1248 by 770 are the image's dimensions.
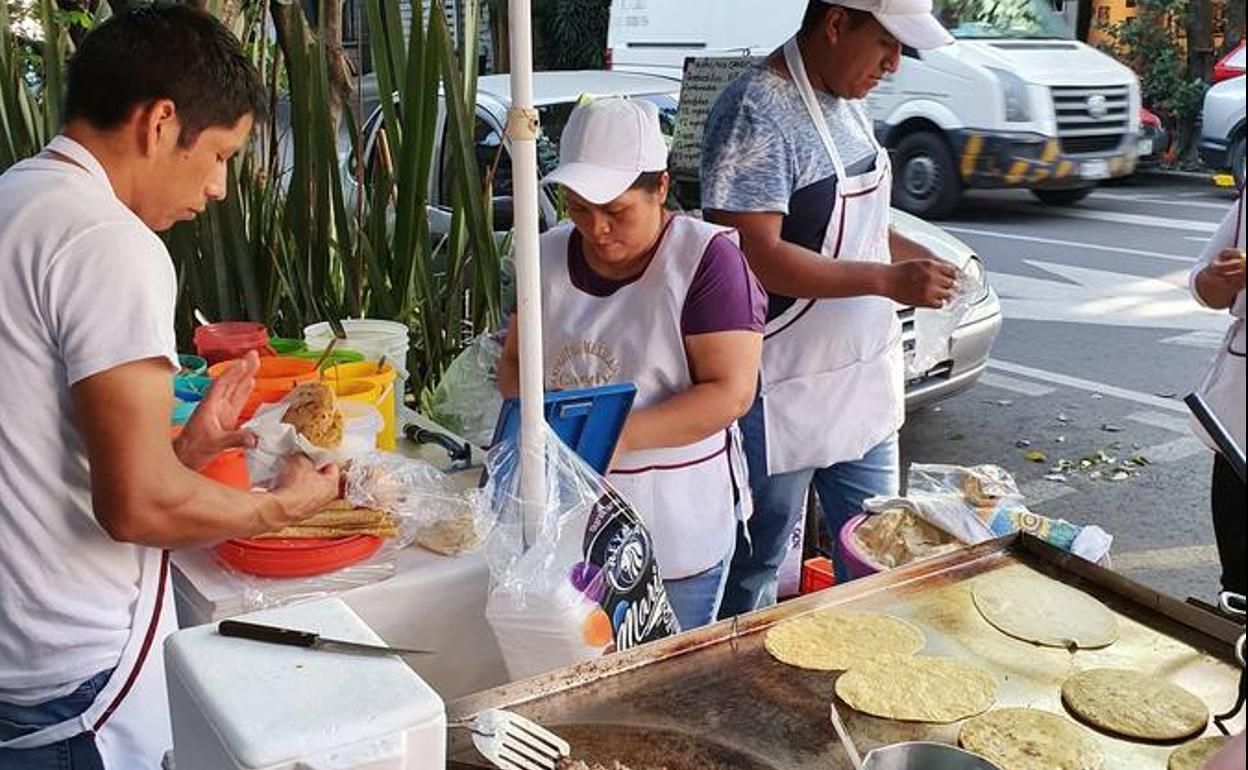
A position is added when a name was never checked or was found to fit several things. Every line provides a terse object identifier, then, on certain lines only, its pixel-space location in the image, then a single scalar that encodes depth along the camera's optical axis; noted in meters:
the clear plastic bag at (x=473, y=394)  2.43
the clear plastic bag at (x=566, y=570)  1.58
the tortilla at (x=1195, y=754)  1.44
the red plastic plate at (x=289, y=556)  1.73
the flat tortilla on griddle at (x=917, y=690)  1.55
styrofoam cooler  0.99
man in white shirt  1.41
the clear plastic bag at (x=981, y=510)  2.24
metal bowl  1.33
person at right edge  1.79
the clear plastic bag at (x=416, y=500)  1.81
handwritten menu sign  4.11
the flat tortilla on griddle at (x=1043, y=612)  1.72
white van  9.31
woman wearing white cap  1.94
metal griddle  1.46
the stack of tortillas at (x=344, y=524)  1.79
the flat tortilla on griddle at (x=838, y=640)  1.65
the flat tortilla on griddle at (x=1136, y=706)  1.51
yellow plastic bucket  2.17
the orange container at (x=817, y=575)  2.81
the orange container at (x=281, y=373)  2.12
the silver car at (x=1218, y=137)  9.99
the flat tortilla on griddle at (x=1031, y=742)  1.46
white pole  1.59
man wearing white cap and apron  2.39
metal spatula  1.31
